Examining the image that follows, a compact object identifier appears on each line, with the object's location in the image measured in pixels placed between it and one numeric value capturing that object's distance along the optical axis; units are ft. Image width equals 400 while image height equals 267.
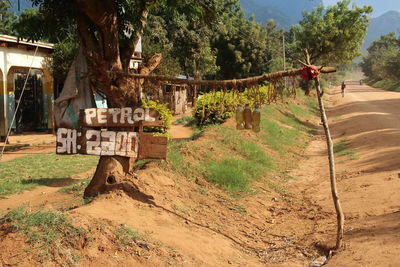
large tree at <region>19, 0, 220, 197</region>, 23.45
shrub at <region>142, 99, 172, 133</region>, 42.31
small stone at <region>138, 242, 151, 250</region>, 17.44
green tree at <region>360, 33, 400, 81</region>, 221.21
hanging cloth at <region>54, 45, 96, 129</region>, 24.36
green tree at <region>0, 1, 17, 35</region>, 111.18
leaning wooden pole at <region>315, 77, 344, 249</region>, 20.38
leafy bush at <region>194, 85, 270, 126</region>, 52.61
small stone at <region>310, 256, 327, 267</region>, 20.05
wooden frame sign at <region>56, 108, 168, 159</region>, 23.47
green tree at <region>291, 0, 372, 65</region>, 108.27
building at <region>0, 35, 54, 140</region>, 57.31
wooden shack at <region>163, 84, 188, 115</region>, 87.94
